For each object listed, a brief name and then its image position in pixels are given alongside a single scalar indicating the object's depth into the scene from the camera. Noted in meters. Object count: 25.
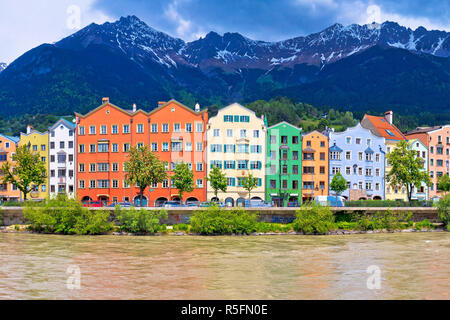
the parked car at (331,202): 74.23
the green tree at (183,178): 83.00
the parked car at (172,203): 78.72
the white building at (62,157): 99.31
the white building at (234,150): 93.19
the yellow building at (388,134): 101.94
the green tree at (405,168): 83.62
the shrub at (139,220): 64.50
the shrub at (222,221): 64.81
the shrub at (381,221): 69.19
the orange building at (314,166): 96.25
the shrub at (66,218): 64.88
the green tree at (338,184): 89.88
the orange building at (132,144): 93.50
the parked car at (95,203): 81.38
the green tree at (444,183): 99.19
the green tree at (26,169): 81.62
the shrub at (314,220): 65.81
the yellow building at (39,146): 100.81
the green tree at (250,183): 84.88
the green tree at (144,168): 77.00
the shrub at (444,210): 71.31
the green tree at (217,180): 83.94
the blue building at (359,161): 98.06
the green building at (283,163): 94.62
